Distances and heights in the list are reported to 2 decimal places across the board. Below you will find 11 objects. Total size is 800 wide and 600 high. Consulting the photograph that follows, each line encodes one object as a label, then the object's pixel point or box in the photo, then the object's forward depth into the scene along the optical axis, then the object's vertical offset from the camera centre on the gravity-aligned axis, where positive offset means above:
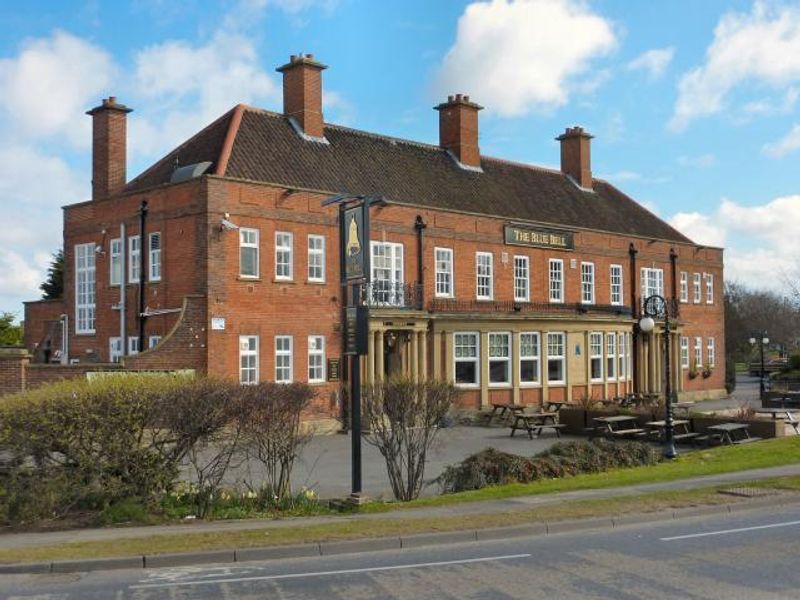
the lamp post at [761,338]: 46.88 +1.27
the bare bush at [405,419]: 16.11 -0.98
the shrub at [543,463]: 17.09 -2.05
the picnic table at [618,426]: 26.14 -1.93
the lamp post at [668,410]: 20.92 -1.13
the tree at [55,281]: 55.12 +5.45
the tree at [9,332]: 42.67 +1.83
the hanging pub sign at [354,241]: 14.77 +2.11
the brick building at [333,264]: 26.77 +3.58
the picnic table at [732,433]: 23.64 -1.94
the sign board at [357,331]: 14.88 +0.58
